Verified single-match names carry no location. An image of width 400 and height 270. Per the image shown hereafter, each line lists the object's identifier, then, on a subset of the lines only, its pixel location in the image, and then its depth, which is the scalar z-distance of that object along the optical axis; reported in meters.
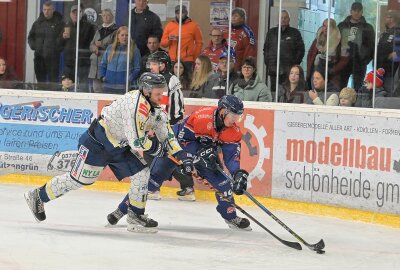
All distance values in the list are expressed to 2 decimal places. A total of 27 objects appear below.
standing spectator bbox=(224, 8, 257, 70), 17.97
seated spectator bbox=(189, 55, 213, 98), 18.44
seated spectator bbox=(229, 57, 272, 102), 17.66
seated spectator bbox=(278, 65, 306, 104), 17.32
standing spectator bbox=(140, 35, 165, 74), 18.82
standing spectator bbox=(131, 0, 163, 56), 18.87
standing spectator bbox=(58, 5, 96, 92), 19.45
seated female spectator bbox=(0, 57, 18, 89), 19.78
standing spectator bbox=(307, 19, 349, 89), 16.93
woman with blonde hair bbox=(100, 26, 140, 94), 19.12
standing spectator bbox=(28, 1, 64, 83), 19.70
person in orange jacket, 18.54
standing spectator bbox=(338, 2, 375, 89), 16.52
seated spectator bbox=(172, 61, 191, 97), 18.54
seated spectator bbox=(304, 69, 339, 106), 16.88
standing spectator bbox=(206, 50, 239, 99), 18.18
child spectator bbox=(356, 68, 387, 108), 16.33
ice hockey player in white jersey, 13.03
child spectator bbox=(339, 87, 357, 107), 16.55
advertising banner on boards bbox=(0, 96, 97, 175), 18.92
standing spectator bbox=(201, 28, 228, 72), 18.28
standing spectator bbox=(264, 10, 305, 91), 17.42
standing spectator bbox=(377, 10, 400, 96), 16.19
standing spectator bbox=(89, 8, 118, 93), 19.28
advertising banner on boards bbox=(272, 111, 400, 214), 15.67
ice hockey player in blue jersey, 13.95
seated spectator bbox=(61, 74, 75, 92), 19.42
